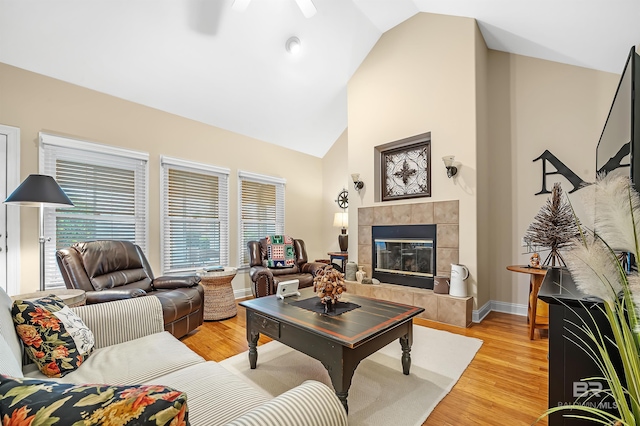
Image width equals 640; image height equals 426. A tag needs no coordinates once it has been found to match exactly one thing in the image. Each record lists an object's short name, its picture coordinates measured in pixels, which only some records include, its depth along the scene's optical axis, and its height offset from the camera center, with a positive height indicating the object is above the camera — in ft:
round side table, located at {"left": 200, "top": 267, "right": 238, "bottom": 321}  11.32 -3.27
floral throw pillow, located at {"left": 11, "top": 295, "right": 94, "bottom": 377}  4.37 -1.95
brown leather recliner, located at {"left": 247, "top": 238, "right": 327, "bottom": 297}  12.76 -2.76
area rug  5.82 -4.07
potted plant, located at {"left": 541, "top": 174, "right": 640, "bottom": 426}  2.34 -0.47
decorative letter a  10.93 +1.72
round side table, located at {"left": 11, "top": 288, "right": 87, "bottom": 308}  6.79 -1.99
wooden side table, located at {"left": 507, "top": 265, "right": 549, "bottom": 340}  9.30 -3.12
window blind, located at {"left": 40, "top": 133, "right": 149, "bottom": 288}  10.01 +0.91
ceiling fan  8.62 +6.62
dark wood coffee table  5.44 -2.48
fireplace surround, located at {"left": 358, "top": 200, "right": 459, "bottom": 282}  11.68 -0.30
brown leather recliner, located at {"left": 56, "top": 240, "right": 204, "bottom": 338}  8.52 -2.20
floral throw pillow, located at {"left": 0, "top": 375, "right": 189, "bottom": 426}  1.85 -1.29
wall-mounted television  3.78 +1.43
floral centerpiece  7.22 -1.86
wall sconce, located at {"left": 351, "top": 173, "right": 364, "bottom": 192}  14.84 +1.78
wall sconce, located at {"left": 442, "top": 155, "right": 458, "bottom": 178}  11.41 +2.04
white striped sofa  2.90 -2.53
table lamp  17.67 -0.61
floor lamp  7.58 +0.61
